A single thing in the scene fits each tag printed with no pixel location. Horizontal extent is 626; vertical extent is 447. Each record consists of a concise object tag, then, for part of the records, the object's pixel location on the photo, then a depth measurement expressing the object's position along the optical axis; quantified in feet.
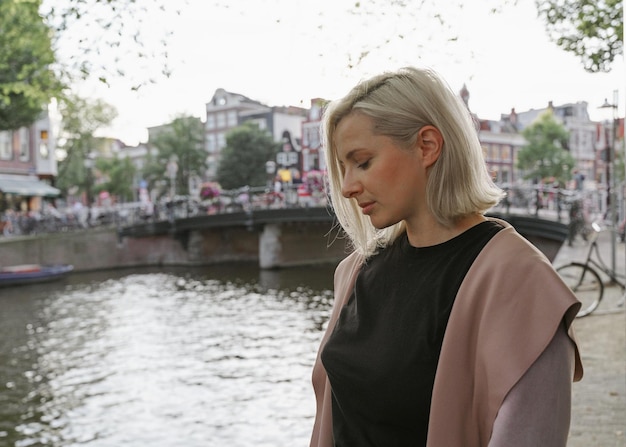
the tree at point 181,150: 148.15
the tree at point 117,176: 163.60
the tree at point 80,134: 135.44
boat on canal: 67.54
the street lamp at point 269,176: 141.74
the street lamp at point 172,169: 99.10
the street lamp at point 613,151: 33.69
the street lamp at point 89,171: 146.92
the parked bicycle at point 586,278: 28.30
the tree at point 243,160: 142.61
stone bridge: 81.25
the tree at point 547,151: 137.08
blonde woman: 3.42
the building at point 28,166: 105.81
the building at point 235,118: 163.84
